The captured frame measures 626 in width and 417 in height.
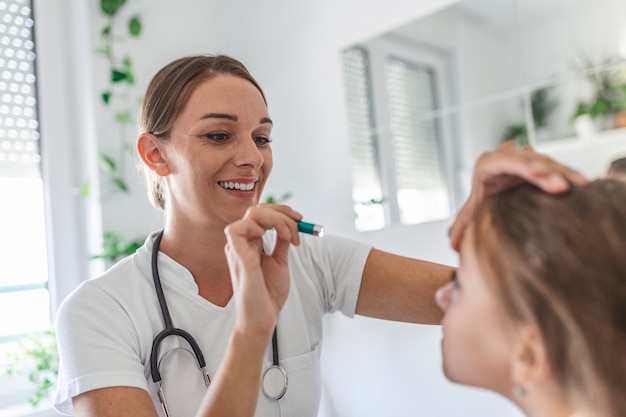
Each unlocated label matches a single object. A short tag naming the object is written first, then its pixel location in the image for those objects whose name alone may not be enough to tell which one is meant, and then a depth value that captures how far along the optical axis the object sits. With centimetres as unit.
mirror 151
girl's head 65
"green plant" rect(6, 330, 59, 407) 206
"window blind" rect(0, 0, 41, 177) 220
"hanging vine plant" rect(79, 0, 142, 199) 224
